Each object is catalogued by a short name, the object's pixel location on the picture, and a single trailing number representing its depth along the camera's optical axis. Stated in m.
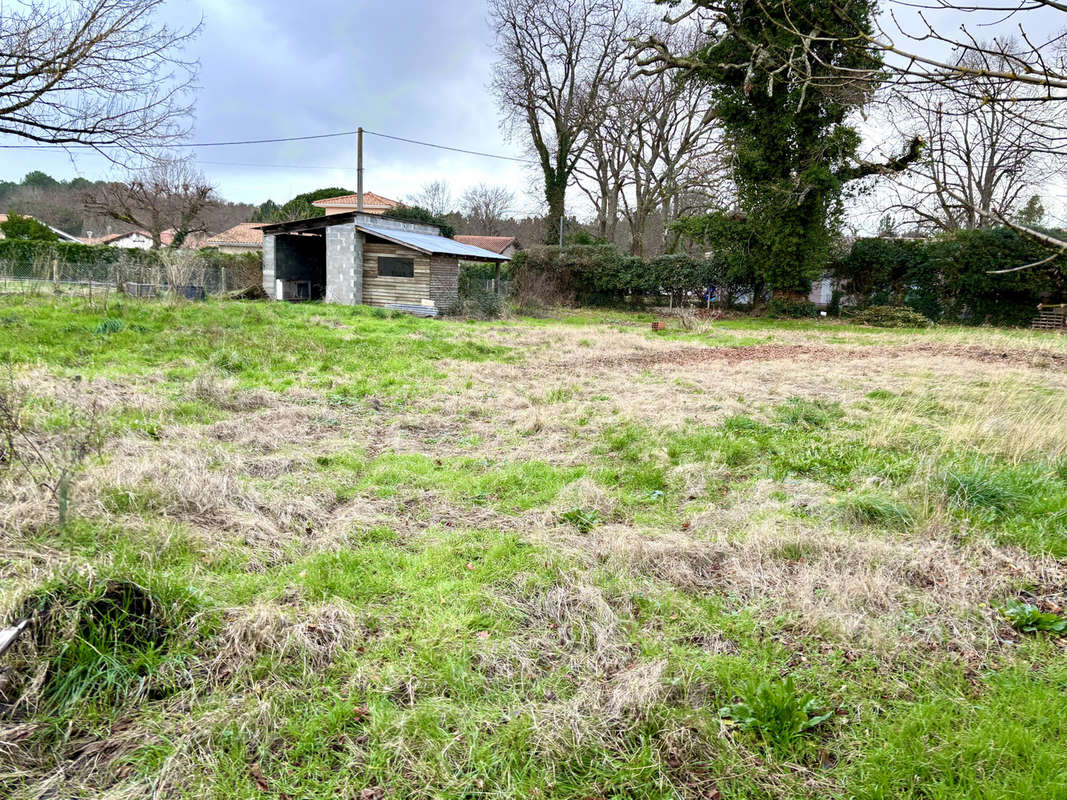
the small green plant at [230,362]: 9.11
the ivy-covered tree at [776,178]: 21.69
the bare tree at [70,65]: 8.38
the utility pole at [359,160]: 26.94
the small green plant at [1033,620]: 2.81
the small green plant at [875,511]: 4.01
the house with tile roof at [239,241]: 47.12
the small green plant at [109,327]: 10.57
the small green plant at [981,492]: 4.08
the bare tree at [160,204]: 38.53
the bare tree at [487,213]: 61.22
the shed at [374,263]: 22.80
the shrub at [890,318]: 22.59
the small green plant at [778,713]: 2.26
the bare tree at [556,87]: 32.09
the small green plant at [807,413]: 6.83
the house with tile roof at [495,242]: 50.75
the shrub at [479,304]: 22.55
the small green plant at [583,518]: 4.14
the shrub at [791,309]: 24.00
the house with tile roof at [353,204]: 47.16
